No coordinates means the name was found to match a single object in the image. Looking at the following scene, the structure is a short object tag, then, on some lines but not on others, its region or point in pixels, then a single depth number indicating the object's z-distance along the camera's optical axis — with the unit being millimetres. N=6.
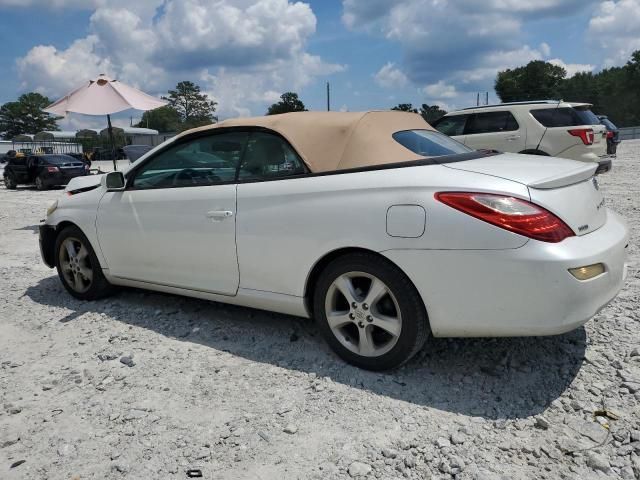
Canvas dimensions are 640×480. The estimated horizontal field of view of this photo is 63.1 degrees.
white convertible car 2588
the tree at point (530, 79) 63500
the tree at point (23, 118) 97062
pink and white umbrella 10180
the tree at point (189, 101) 102250
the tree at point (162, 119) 105144
